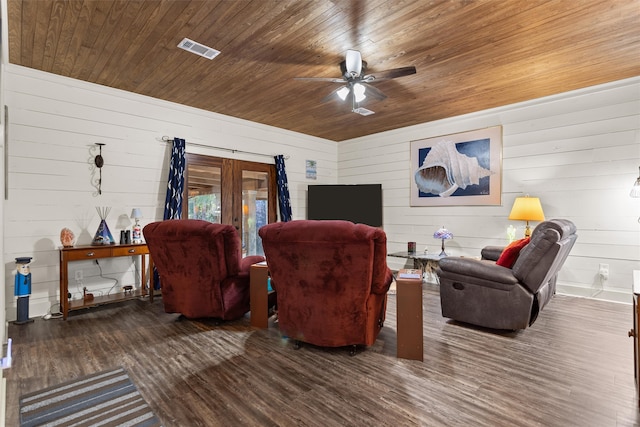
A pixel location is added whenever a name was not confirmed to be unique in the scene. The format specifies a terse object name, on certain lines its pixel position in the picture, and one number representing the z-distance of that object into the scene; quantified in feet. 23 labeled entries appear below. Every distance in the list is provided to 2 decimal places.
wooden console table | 11.21
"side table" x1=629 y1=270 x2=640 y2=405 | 5.92
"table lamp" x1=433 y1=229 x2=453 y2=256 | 15.94
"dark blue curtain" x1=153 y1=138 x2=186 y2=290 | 14.69
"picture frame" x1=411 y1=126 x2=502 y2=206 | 15.92
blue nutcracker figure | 10.70
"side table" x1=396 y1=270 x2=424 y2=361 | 8.24
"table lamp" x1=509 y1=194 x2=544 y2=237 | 13.57
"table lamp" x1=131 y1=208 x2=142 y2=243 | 13.47
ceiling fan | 10.07
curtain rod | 15.11
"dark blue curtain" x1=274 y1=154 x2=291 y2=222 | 19.40
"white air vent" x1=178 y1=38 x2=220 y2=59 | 9.94
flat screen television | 20.22
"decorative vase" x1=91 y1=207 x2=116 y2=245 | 12.49
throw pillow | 10.09
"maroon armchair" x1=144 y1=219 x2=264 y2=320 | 10.18
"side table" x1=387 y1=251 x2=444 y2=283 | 15.47
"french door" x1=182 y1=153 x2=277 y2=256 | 16.20
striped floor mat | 6.05
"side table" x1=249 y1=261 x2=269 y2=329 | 10.32
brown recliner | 9.19
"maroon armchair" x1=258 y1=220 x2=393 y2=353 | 7.75
